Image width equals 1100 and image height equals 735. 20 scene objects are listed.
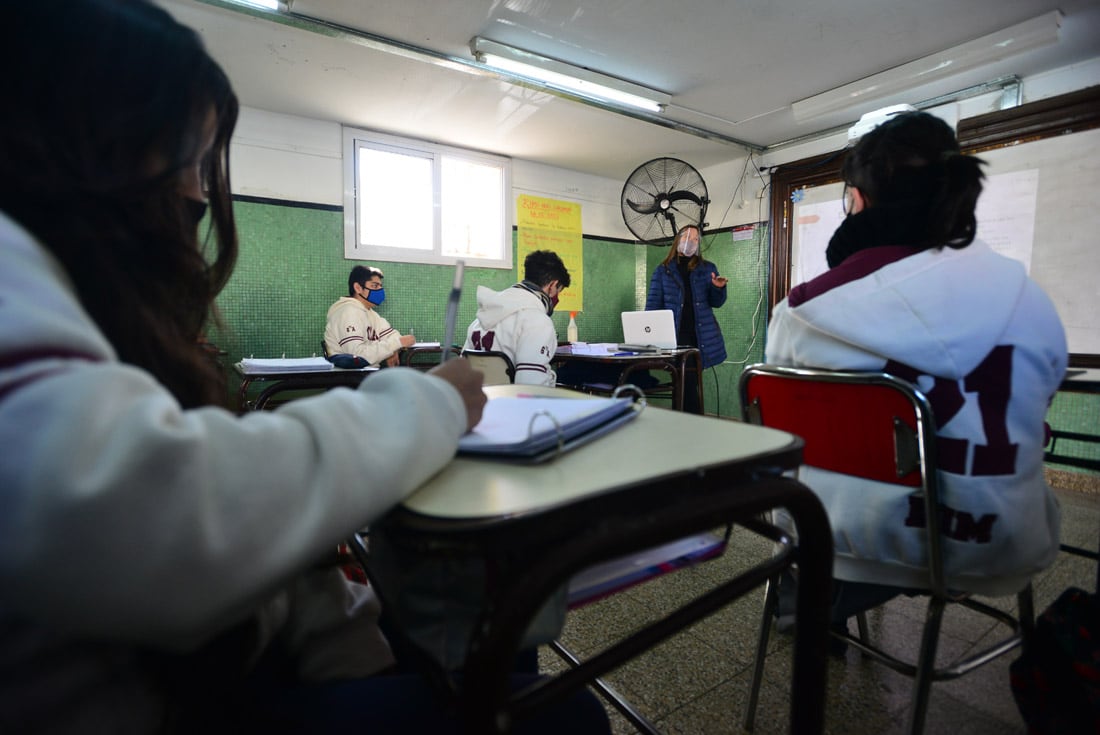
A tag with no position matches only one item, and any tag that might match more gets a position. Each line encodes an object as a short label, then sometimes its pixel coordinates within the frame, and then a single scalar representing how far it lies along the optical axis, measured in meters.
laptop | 3.47
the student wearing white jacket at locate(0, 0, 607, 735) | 0.26
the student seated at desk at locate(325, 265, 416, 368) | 3.61
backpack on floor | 0.71
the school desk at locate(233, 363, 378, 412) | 2.16
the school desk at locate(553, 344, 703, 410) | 2.99
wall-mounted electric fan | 3.89
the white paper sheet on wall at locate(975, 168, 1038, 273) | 3.01
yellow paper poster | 4.73
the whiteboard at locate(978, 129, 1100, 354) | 2.79
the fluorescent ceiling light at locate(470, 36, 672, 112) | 2.83
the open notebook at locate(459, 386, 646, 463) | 0.48
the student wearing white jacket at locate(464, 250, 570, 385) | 2.83
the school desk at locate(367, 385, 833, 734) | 0.37
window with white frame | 3.99
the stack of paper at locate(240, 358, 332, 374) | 2.18
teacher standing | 4.11
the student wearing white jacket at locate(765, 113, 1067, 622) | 0.79
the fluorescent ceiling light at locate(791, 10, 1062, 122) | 2.55
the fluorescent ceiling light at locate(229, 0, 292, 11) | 2.38
